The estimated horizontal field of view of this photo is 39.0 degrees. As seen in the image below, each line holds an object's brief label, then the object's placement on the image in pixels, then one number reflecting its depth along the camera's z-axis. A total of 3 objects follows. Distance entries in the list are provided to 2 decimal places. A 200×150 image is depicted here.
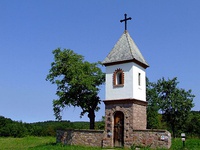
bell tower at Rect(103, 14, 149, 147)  20.55
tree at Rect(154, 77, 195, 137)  31.66
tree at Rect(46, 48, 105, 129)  23.83
